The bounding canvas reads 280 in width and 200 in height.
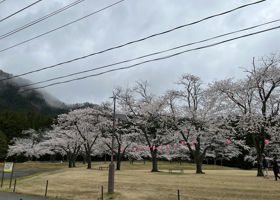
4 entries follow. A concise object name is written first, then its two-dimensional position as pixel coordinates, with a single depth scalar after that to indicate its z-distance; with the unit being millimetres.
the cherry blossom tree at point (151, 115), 36094
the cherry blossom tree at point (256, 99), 26438
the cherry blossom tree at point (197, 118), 32500
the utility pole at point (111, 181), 15203
